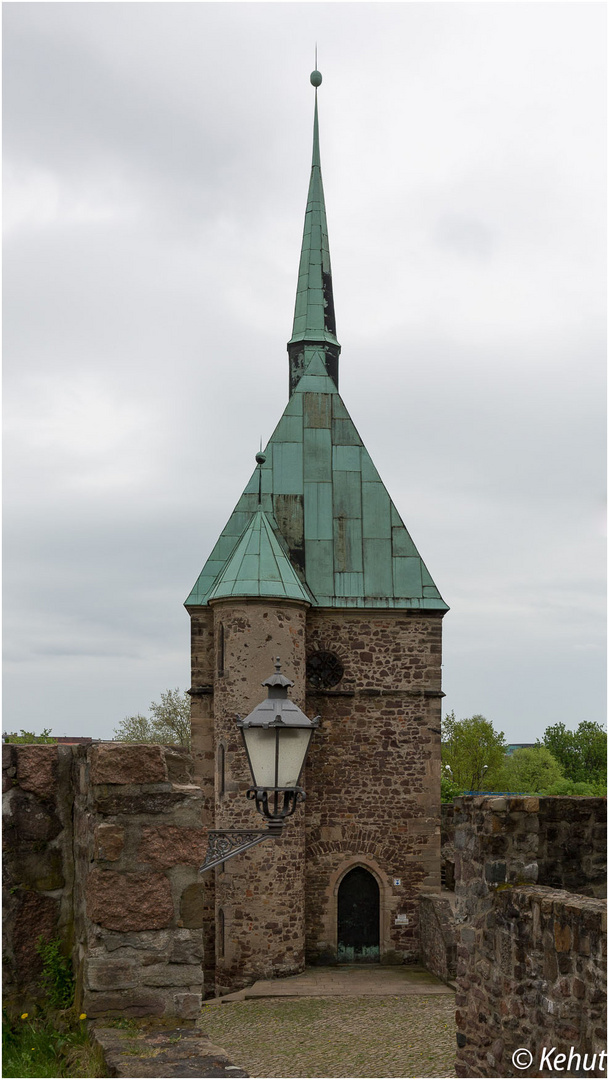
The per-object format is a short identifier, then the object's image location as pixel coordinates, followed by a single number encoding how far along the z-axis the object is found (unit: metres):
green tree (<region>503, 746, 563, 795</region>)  60.78
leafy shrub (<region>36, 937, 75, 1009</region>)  4.58
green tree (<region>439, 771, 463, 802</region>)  39.81
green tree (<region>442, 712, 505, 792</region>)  55.84
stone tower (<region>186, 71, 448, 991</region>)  19.05
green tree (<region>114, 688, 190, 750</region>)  43.84
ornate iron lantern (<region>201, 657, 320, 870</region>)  6.39
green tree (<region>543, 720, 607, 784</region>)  67.88
